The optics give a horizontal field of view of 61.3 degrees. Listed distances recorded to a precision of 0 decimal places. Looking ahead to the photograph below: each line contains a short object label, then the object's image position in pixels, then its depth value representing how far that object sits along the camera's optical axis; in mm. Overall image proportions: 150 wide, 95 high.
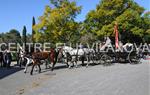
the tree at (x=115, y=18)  18359
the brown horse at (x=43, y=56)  7947
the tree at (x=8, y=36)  29545
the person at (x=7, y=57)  9653
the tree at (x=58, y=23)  15253
